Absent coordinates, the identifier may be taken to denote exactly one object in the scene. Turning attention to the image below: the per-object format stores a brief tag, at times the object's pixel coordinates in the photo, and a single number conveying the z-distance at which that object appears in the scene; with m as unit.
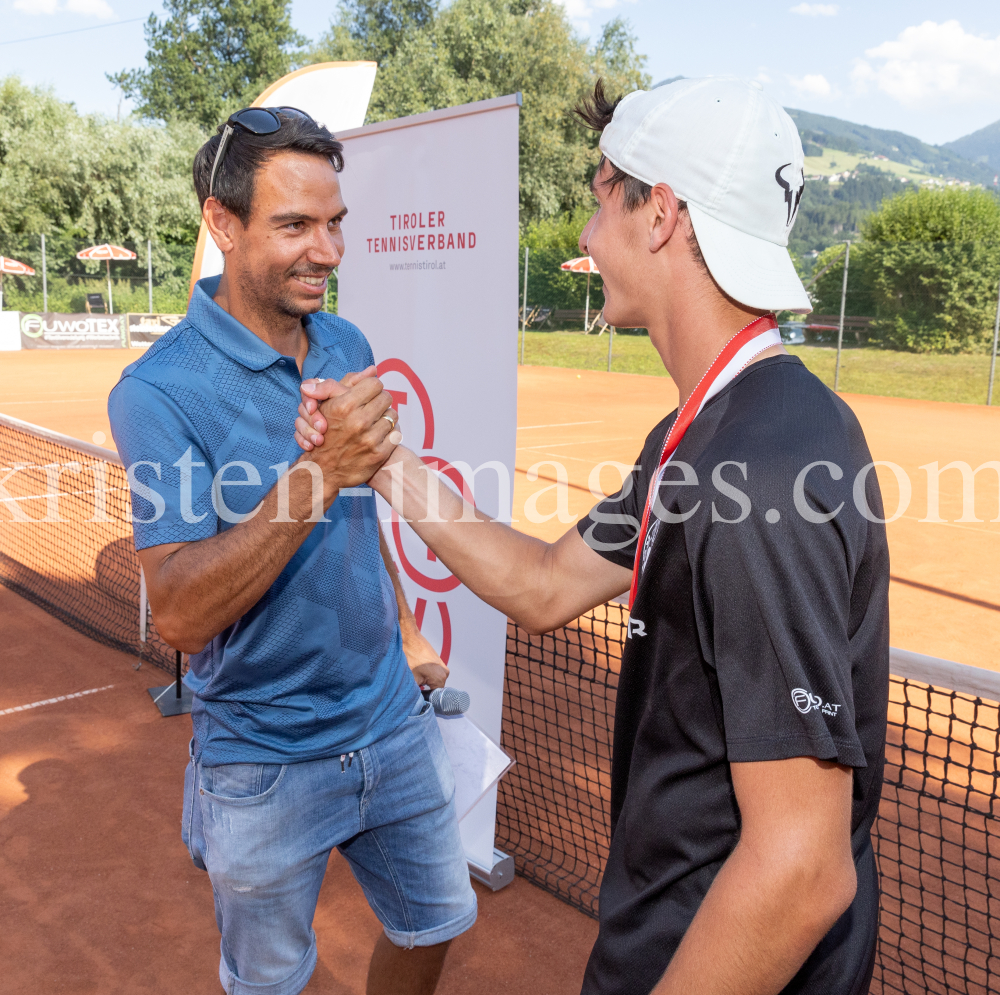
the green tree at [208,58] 49.53
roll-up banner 3.39
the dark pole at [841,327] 21.27
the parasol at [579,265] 28.42
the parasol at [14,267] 29.45
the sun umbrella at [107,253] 31.33
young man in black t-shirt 1.20
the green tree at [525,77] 38.94
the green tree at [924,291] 22.39
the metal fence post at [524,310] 29.83
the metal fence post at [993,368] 19.23
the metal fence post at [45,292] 29.85
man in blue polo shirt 2.11
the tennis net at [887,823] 3.42
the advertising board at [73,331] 28.89
